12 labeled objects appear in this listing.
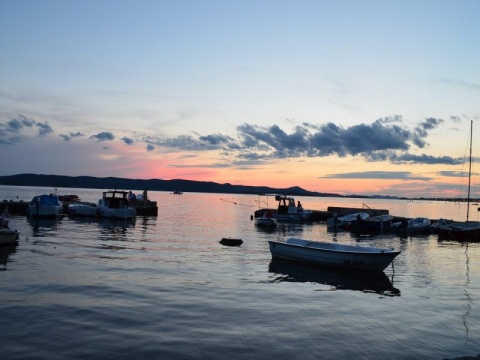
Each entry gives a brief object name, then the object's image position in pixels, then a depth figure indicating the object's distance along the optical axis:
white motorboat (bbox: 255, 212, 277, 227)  60.97
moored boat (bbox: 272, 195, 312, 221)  73.69
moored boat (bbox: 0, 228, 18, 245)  29.27
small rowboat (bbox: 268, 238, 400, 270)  26.19
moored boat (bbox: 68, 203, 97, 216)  63.47
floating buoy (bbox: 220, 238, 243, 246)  37.94
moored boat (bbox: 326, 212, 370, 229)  63.06
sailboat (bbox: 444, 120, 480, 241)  51.12
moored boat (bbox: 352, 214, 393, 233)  60.38
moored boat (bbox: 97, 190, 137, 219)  61.25
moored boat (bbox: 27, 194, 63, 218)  56.78
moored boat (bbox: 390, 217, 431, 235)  59.00
